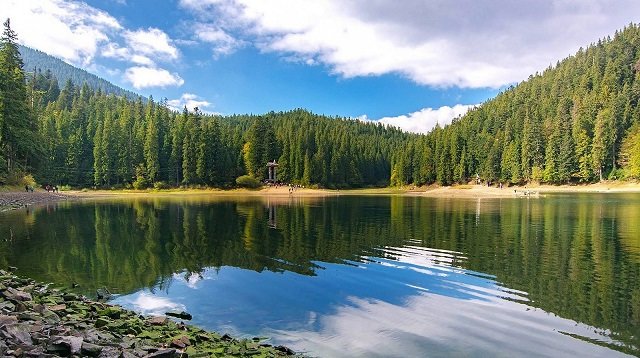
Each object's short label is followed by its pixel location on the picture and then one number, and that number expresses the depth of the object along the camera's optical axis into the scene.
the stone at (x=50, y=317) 10.70
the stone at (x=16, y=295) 12.14
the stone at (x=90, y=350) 8.48
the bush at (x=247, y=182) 131.62
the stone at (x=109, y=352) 8.52
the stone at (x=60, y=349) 8.18
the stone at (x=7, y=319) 9.21
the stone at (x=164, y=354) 8.85
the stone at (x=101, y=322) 11.44
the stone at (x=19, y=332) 8.36
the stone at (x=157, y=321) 12.80
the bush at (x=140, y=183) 128.50
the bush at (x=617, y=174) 122.29
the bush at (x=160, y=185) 129.62
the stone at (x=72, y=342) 8.27
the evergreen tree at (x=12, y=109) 65.69
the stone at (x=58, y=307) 12.02
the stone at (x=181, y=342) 10.51
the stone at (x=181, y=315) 14.51
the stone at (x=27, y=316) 10.36
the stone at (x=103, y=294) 16.30
